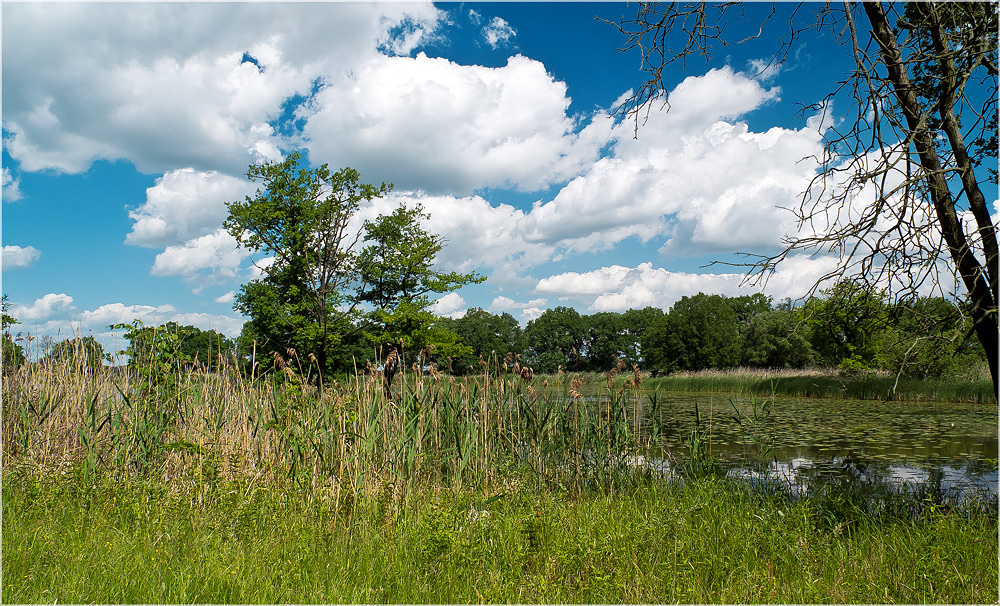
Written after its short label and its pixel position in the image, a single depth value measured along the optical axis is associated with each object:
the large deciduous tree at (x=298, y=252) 22.95
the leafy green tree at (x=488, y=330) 68.44
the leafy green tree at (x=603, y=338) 68.50
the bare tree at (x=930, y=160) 3.32
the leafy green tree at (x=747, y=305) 66.75
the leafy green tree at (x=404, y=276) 24.78
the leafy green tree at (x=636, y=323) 70.38
